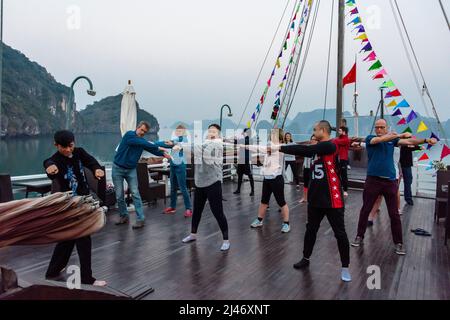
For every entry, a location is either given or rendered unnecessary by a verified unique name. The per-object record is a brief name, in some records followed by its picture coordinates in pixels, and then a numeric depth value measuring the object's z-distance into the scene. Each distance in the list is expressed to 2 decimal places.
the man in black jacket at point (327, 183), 3.14
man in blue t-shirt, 3.89
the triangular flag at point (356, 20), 7.93
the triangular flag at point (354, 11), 8.07
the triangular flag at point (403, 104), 6.53
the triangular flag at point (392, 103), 6.73
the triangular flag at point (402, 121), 6.75
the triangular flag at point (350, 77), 8.02
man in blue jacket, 4.88
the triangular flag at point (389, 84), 6.95
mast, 8.09
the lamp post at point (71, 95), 7.41
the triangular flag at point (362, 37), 7.46
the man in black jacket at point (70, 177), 2.88
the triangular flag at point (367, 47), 7.34
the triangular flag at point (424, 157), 6.86
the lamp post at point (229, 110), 14.76
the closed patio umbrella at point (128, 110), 7.41
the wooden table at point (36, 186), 5.33
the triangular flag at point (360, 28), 7.69
